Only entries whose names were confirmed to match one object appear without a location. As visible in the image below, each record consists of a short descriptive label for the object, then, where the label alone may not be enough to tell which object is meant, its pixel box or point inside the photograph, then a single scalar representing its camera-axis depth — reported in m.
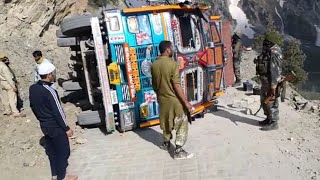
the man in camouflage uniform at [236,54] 7.97
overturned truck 4.65
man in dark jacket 3.12
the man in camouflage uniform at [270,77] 4.50
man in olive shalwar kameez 3.77
